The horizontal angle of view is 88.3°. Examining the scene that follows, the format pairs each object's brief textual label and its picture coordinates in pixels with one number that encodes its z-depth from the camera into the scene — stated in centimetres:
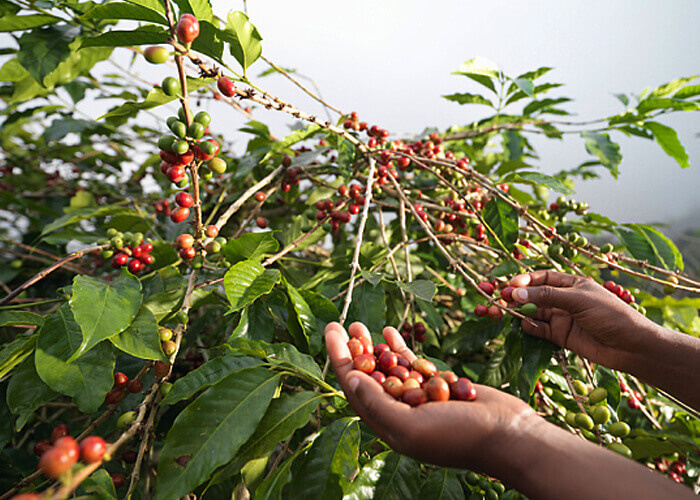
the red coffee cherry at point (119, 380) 69
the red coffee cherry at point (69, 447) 34
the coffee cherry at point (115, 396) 69
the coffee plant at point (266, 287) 55
